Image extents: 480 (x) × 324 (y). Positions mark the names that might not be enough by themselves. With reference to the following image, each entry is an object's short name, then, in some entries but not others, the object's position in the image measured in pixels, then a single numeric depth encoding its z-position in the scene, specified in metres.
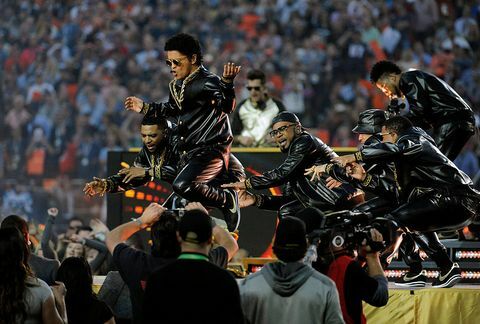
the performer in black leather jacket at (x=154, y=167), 16.06
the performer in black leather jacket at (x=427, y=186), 14.53
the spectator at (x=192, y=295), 8.56
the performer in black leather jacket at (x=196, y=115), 15.30
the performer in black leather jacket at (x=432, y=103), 15.88
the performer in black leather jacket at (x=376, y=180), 16.06
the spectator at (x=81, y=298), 10.51
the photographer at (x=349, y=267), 10.32
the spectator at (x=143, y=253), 10.13
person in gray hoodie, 9.36
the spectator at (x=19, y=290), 9.46
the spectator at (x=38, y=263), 10.97
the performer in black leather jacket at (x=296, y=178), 16.30
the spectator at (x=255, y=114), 22.87
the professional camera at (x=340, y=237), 10.70
